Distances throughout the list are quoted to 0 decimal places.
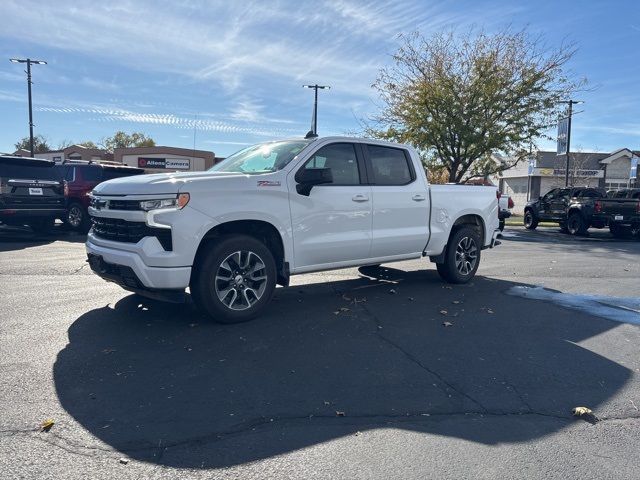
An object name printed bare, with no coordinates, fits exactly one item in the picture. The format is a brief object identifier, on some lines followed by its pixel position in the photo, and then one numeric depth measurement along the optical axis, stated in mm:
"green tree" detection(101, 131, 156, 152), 85938
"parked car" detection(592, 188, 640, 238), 17953
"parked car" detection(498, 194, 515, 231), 16475
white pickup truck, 4980
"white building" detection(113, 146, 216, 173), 50250
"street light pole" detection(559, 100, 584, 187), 24266
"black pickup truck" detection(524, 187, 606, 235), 19125
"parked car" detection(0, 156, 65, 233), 12406
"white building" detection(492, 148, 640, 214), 44188
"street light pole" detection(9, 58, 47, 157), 36094
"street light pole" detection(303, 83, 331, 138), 35497
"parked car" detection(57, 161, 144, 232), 14445
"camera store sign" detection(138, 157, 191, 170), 50281
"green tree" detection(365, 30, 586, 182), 21984
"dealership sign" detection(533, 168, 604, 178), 43062
